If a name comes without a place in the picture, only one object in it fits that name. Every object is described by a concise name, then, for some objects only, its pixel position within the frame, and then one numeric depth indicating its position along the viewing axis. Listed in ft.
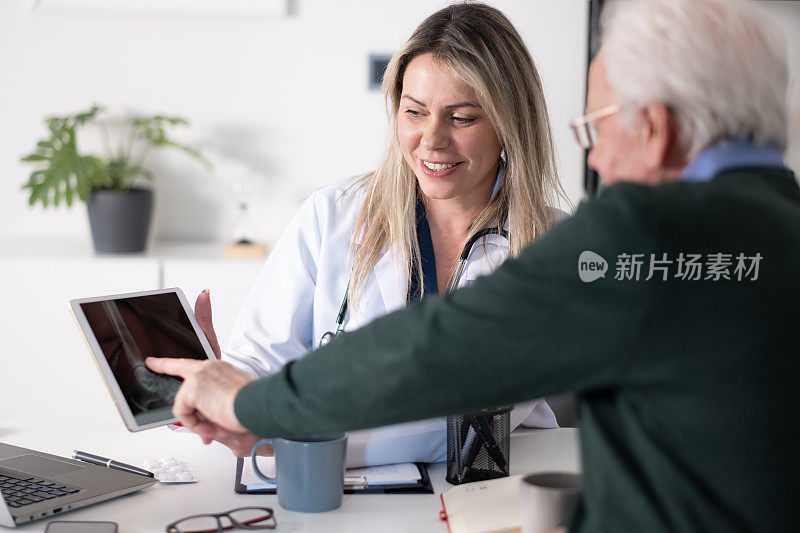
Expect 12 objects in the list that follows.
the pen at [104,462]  4.71
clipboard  4.59
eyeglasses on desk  3.97
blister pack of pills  4.69
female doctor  6.09
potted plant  10.20
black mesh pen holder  4.66
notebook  3.92
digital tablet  4.33
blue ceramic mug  4.20
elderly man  2.65
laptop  4.06
